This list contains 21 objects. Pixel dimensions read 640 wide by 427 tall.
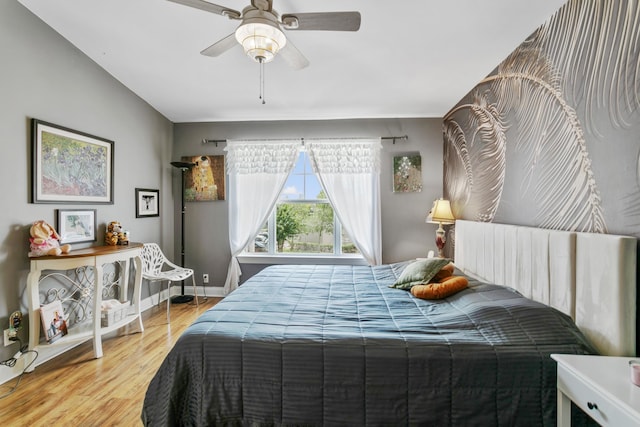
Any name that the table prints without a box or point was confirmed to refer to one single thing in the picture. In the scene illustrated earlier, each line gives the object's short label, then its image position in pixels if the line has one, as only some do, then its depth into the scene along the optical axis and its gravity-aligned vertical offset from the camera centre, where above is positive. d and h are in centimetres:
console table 228 -63
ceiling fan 164 +108
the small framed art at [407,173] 395 +51
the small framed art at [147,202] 363 +13
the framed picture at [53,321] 233 -87
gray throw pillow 228 -48
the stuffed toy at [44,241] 229 -22
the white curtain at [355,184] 395 +37
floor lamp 398 -26
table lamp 338 -5
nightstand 98 -63
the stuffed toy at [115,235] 307 -23
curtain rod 396 +99
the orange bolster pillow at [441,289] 205 -54
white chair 340 -68
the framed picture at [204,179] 418 +47
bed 135 -70
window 420 -16
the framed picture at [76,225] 266 -11
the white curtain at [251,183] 405 +40
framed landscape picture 244 +44
